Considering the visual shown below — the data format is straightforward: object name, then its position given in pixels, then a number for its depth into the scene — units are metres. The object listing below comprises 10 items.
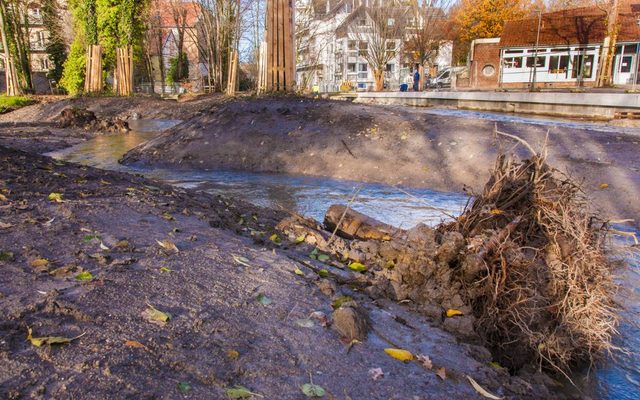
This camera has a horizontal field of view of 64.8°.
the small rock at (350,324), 2.93
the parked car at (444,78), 53.84
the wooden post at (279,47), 14.79
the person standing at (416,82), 43.50
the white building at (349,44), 44.27
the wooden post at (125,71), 28.51
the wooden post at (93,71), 29.09
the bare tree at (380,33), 44.91
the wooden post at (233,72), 25.12
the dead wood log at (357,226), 5.22
